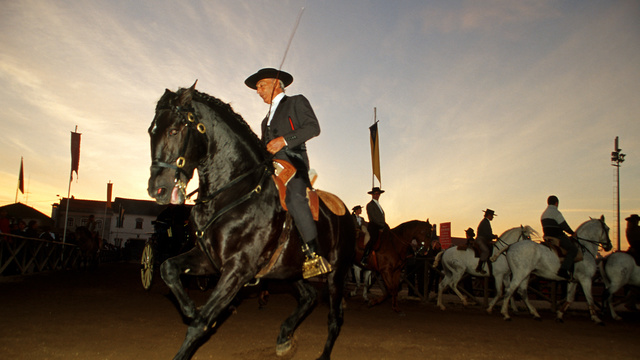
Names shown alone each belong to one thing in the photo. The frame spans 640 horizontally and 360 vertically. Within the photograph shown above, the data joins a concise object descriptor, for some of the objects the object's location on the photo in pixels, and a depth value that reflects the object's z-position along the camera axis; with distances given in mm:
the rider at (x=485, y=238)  11258
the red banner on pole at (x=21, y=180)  26875
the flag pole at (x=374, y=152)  17172
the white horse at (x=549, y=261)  10008
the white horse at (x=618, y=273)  10586
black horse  3510
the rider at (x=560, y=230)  9945
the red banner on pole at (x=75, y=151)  21578
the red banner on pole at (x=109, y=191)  46106
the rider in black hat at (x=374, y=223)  10242
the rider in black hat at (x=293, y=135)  4309
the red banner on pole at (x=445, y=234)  29750
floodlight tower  36750
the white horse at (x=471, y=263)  11062
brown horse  10391
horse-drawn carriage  11391
